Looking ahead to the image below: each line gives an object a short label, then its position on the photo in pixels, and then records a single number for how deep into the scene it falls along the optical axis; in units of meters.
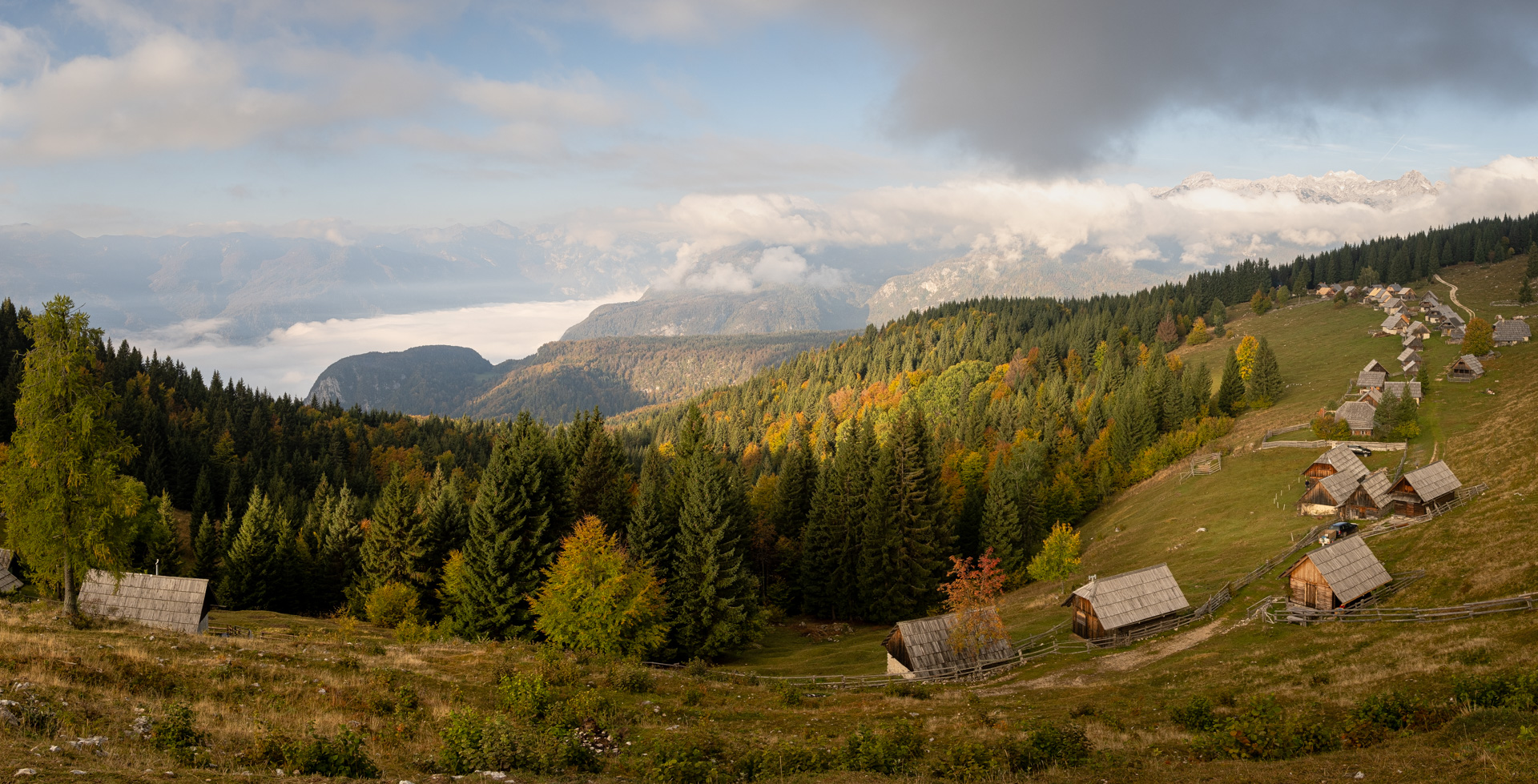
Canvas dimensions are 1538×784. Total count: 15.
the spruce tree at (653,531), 60.31
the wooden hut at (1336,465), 68.69
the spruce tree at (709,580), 58.16
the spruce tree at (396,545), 61.34
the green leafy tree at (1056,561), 77.69
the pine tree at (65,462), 33.19
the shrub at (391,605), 57.72
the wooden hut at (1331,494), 66.56
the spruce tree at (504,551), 55.44
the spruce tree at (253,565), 72.69
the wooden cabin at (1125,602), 51.53
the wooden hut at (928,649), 49.34
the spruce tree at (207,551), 81.38
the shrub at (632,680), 34.31
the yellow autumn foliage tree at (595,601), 50.06
